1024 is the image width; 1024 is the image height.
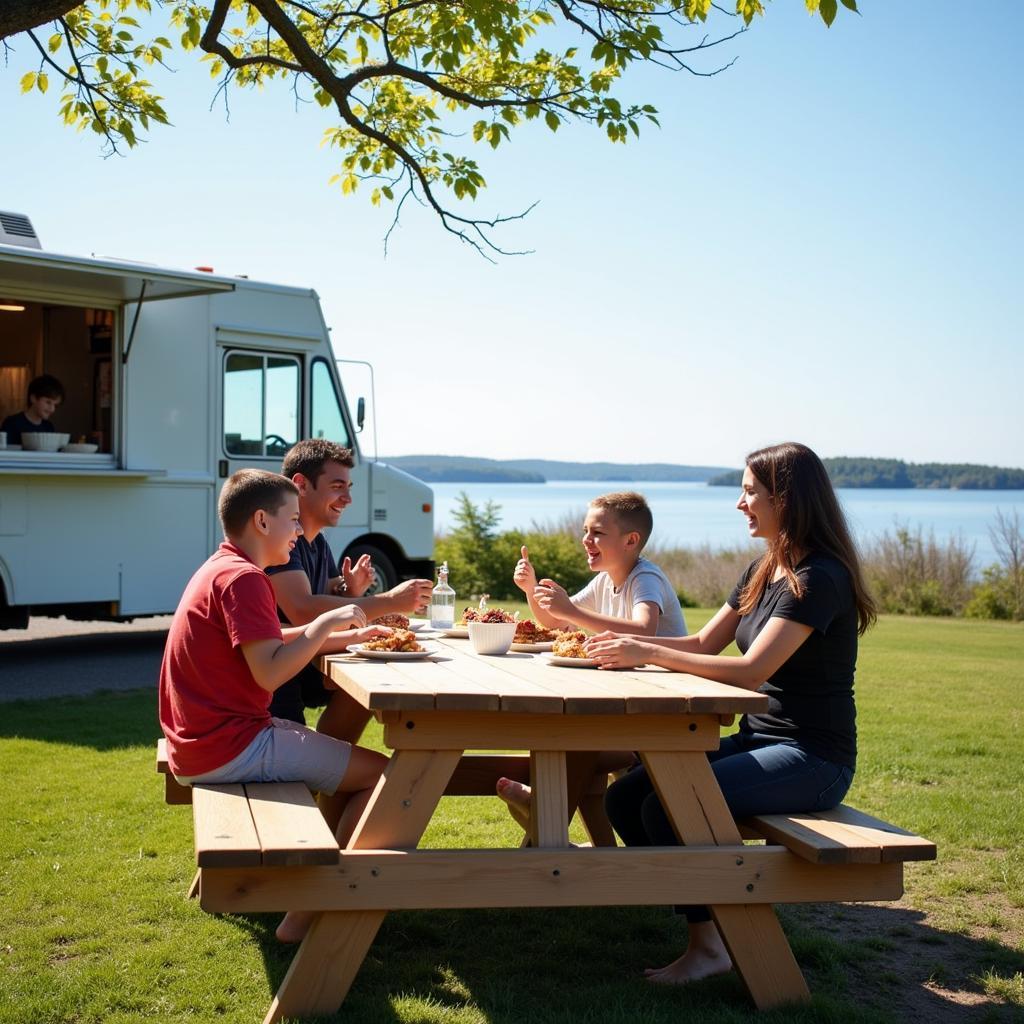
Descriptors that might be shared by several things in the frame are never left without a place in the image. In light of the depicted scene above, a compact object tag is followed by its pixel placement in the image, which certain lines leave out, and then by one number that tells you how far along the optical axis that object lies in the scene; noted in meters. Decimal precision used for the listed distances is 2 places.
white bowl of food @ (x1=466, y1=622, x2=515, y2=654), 4.12
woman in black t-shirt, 3.58
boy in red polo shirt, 3.39
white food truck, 9.47
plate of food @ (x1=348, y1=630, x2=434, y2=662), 3.90
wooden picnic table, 3.19
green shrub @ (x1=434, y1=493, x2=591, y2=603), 19.33
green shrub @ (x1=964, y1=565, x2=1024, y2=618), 17.75
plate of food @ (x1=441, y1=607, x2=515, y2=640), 4.30
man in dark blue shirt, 4.47
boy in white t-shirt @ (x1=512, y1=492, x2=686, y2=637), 4.38
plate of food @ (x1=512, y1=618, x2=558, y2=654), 4.43
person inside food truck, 9.66
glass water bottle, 4.75
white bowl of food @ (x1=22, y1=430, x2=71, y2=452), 9.43
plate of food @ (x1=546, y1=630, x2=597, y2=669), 3.90
